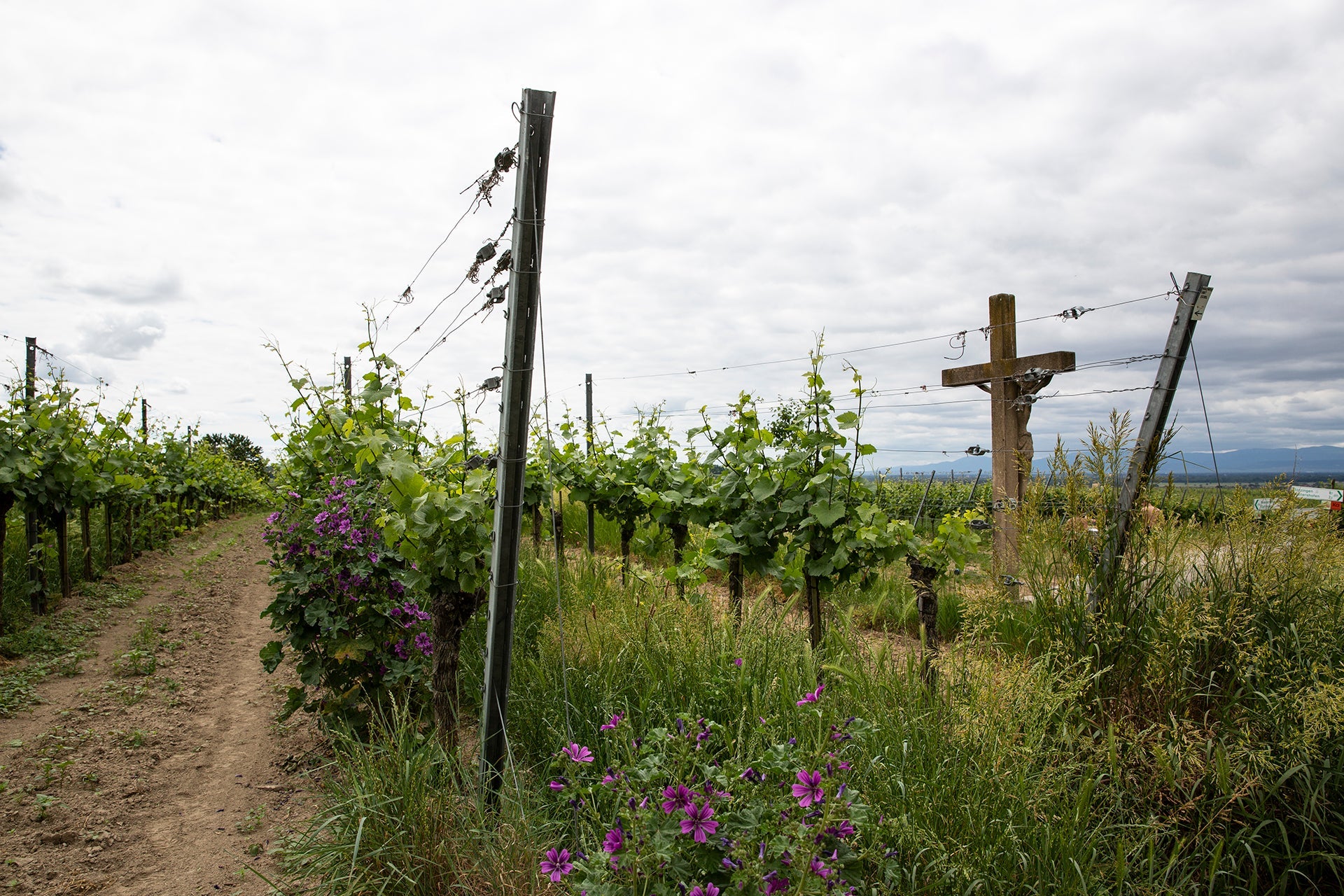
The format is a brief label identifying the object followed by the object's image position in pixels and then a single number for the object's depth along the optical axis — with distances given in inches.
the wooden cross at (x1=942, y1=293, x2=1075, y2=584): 247.8
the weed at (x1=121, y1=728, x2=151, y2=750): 170.1
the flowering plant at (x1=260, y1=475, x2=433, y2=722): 153.3
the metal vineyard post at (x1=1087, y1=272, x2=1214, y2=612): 137.8
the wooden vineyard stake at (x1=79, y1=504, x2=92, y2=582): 334.6
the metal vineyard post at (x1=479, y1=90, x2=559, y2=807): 109.3
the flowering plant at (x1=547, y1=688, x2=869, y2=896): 64.8
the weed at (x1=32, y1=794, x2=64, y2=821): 135.4
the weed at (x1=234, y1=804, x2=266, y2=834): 130.6
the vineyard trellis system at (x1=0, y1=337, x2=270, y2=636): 273.9
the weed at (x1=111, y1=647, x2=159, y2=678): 222.5
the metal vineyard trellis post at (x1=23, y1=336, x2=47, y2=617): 274.5
